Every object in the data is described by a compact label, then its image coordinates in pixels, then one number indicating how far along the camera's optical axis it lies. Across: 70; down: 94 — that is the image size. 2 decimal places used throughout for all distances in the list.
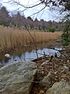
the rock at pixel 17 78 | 1.31
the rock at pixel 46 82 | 1.39
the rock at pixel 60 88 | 1.20
